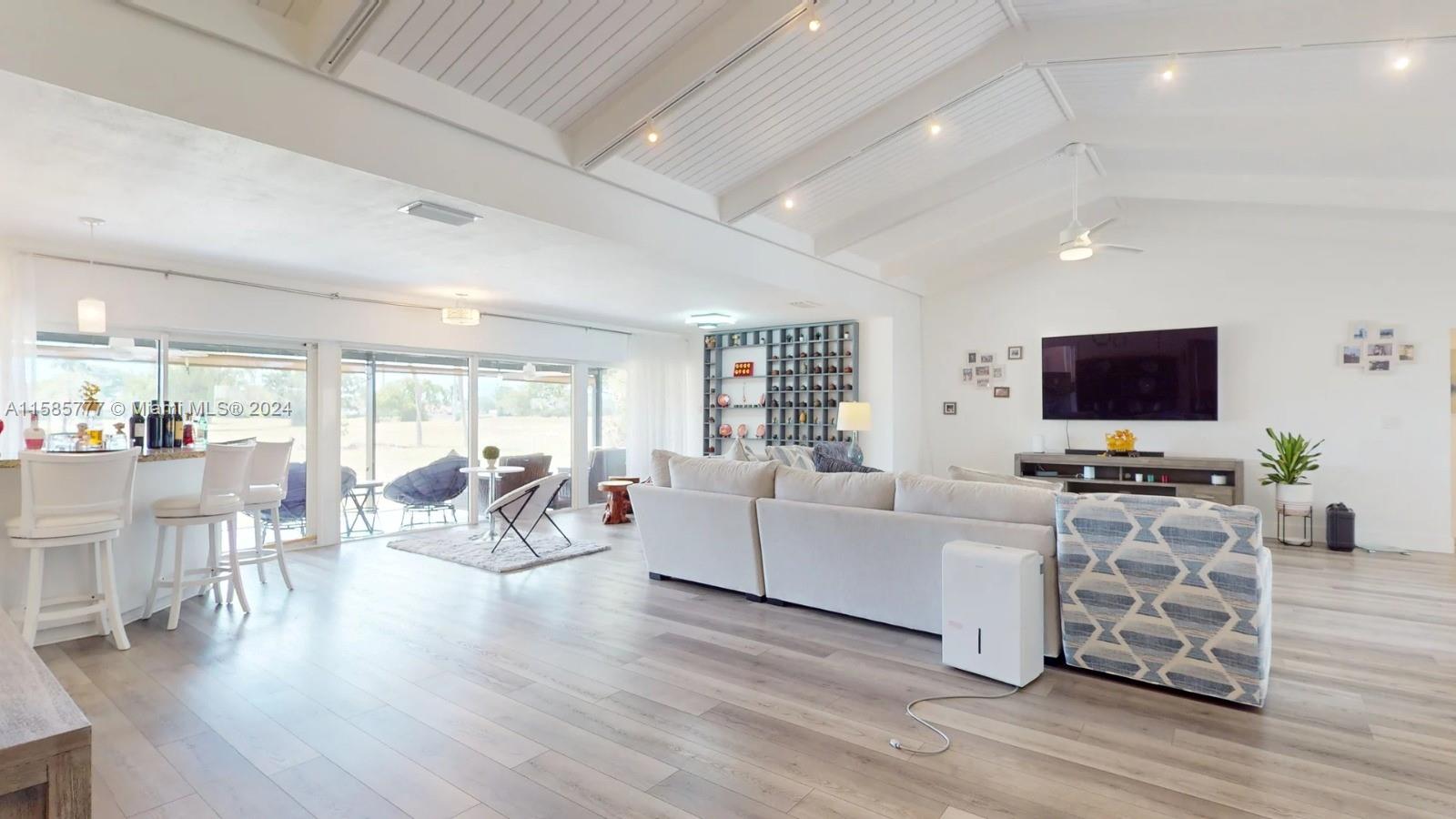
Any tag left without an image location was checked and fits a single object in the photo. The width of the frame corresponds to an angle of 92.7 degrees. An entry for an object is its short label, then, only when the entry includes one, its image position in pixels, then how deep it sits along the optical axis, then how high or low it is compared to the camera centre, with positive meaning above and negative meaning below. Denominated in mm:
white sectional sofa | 3570 -686
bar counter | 3670 -808
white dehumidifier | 3121 -915
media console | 6582 -605
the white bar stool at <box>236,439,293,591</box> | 4707 -495
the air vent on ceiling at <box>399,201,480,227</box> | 3926 +1159
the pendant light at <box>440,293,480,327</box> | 6656 +944
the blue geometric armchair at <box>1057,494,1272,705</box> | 2928 -790
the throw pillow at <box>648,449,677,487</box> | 5070 -418
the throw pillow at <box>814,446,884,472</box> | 6066 -448
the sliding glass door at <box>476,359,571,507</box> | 8023 +34
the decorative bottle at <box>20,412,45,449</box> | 3795 -126
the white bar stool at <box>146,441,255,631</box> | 4090 -552
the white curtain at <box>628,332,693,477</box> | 9508 +258
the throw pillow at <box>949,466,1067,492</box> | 3833 -376
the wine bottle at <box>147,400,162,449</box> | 4388 -97
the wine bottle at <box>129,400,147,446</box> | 4348 -108
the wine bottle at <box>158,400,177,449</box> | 4445 -105
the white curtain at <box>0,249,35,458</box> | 4613 +499
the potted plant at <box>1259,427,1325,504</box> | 6270 -511
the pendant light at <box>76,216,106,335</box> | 4254 +616
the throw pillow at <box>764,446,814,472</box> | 5975 -383
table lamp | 7875 -23
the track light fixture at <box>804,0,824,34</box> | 3243 +1901
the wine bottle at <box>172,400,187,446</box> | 4508 -106
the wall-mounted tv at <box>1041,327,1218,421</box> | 7016 +398
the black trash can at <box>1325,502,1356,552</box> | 6070 -1012
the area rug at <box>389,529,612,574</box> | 5652 -1200
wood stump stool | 7617 -969
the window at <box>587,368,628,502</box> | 9289 -161
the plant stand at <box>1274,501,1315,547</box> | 6289 -964
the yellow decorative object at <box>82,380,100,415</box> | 4070 +100
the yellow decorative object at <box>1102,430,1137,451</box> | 7275 -299
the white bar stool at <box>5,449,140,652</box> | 3422 -496
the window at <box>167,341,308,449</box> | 5750 +225
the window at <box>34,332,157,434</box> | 4988 +298
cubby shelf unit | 8703 +454
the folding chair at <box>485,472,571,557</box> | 5773 -728
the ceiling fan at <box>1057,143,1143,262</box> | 5230 +1300
